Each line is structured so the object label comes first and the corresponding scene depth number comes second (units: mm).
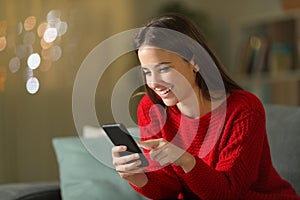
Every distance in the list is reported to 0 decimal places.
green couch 2278
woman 1828
